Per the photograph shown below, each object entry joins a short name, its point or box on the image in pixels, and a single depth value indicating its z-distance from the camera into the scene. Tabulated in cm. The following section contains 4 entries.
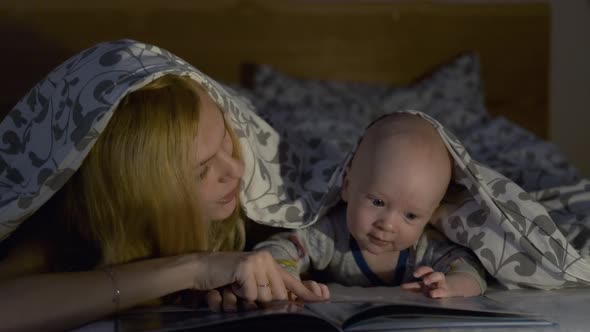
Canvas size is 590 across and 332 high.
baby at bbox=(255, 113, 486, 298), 116
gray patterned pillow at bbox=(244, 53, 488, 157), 202
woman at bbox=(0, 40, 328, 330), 105
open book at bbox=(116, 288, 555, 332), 92
